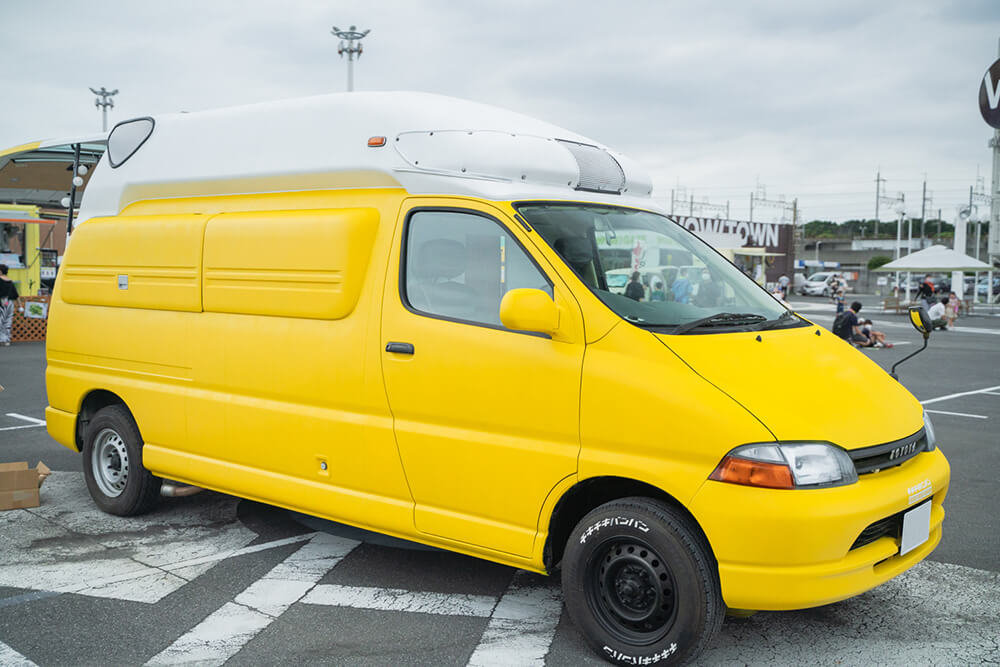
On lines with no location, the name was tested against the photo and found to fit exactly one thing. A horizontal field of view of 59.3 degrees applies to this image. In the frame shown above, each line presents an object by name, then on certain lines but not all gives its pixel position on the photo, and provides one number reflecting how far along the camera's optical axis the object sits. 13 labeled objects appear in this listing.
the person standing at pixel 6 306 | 18.19
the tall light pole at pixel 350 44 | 26.98
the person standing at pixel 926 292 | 30.97
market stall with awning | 8.35
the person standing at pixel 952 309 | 30.06
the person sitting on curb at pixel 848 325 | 17.98
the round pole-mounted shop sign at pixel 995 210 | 40.69
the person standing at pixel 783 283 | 43.80
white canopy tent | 35.66
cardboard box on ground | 6.01
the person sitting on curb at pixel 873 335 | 20.53
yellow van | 3.46
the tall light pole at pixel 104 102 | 48.09
